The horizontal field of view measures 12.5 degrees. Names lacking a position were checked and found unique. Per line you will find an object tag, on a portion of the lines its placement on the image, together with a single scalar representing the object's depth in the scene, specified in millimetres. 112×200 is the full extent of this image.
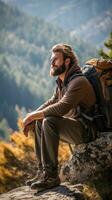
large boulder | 6182
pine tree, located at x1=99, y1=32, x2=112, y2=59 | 10729
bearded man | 5625
